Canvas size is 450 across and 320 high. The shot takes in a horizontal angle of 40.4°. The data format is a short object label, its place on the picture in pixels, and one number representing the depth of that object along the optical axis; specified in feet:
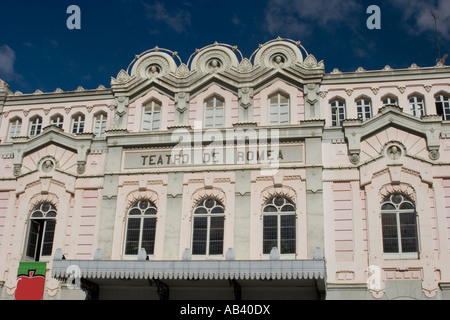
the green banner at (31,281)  93.56
